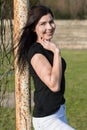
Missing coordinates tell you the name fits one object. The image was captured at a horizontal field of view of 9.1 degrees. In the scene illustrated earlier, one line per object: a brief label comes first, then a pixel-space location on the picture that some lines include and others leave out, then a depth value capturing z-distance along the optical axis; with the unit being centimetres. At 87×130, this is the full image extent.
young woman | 378
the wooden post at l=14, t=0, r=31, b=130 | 457
